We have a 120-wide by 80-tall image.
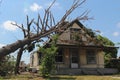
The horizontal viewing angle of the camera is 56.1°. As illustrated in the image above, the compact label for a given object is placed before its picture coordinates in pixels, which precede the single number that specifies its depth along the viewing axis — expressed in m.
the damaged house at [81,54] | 12.44
